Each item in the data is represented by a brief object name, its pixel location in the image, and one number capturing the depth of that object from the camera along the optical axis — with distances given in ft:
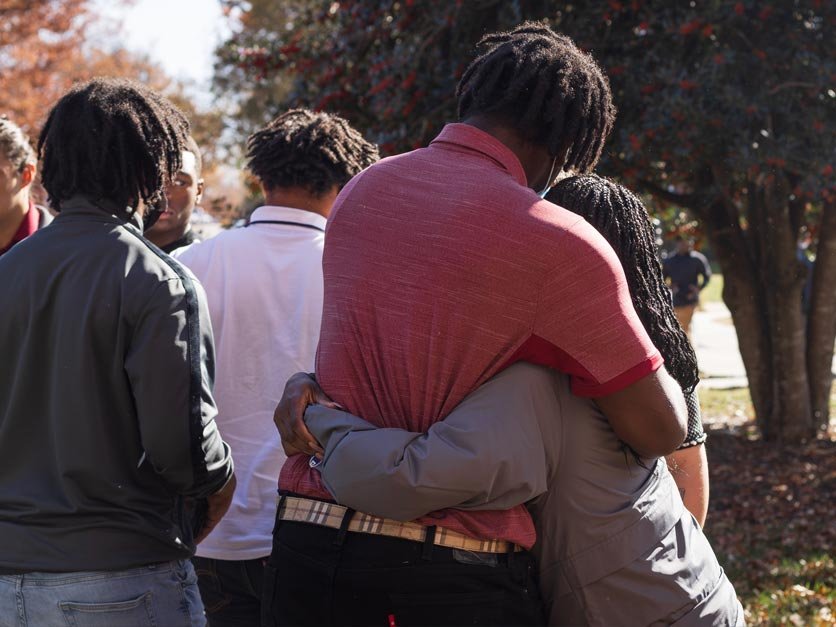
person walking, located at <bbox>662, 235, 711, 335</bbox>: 47.09
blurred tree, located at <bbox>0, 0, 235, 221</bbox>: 81.51
